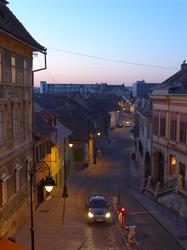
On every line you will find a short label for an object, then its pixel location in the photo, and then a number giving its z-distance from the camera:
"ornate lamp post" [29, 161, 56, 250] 19.20
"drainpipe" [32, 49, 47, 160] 30.67
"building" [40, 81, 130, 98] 192.00
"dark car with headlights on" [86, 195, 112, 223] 30.84
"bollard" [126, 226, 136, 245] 25.67
